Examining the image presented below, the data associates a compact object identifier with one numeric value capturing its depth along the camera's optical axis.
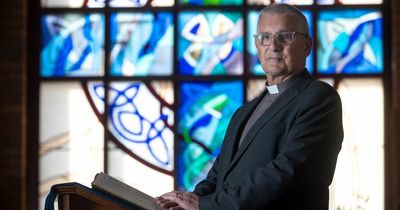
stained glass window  6.38
